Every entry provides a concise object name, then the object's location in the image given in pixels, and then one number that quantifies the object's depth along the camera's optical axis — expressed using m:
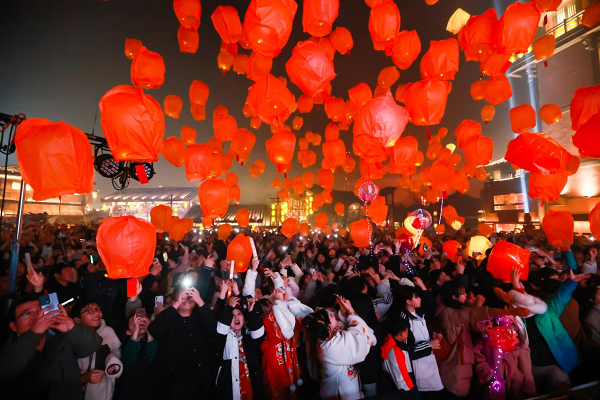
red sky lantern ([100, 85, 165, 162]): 2.36
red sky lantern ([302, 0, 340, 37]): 3.31
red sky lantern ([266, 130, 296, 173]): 4.93
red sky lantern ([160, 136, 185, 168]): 5.86
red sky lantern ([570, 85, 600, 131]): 3.49
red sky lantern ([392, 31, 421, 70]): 4.61
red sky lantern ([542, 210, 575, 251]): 5.40
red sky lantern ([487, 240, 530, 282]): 3.83
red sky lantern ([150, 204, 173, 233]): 6.98
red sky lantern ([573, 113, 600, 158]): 2.88
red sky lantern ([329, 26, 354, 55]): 5.30
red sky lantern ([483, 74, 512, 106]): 5.29
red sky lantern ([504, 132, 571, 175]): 3.92
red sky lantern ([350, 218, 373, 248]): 6.71
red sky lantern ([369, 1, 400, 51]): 3.93
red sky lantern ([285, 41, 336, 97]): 3.29
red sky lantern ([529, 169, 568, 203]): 5.21
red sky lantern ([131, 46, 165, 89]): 3.58
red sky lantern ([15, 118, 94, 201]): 2.21
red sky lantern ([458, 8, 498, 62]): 4.36
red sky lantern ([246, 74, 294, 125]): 3.67
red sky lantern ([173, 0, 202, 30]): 4.02
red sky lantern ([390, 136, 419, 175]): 5.67
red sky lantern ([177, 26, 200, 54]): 4.95
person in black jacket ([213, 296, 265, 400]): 2.65
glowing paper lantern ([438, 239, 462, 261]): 6.86
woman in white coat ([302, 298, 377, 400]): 2.41
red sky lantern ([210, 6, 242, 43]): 4.41
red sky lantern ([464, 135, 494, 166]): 6.03
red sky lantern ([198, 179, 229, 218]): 5.43
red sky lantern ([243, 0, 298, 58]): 2.80
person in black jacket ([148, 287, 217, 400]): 2.42
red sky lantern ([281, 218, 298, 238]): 10.14
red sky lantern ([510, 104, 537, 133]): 5.50
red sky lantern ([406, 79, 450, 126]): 3.84
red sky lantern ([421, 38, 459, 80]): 4.09
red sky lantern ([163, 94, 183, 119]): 5.72
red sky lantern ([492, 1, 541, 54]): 3.75
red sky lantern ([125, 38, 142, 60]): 4.62
